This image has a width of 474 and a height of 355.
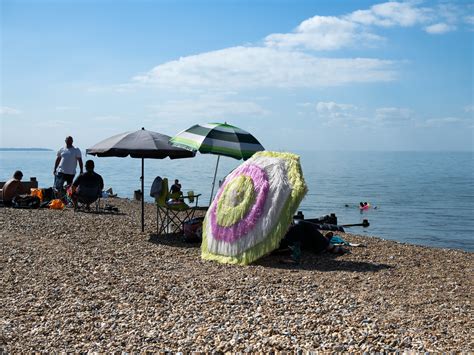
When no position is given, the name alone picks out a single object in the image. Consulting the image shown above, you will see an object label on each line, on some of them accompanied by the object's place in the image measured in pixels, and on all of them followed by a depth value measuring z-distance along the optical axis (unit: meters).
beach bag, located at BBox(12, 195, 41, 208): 16.20
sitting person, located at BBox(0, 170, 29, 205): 16.72
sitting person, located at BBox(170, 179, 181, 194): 15.16
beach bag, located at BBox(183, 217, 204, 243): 11.05
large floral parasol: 8.82
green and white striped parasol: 10.57
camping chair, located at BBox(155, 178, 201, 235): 11.26
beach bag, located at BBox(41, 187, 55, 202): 17.31
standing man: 16.29
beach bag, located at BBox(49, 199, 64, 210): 16.14
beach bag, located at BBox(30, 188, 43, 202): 17.08
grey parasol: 11.12
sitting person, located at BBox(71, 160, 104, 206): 14.98
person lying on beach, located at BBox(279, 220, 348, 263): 9.84
